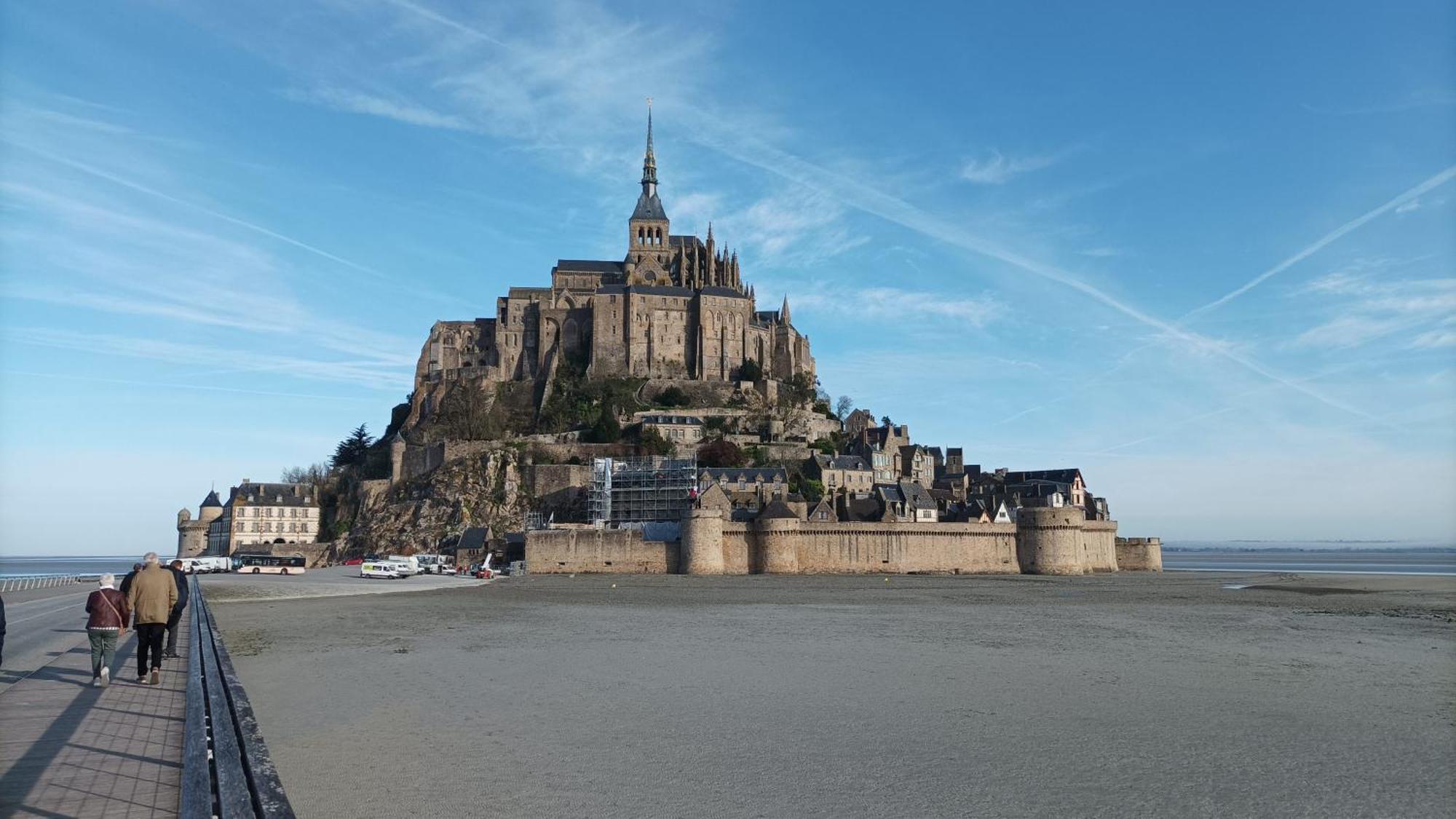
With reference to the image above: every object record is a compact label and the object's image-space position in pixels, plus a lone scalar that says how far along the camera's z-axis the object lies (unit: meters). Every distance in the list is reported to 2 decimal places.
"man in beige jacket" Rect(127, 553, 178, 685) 10.70
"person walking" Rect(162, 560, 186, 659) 12.25
